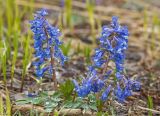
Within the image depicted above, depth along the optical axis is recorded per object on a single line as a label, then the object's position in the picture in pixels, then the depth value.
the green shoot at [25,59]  3.23
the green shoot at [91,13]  4.70
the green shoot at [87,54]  3.78
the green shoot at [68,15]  4.83
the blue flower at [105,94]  2.75
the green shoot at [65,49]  3.88
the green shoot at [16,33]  3.31
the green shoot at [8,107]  2.57
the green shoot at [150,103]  2.92
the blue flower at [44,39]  2.77
